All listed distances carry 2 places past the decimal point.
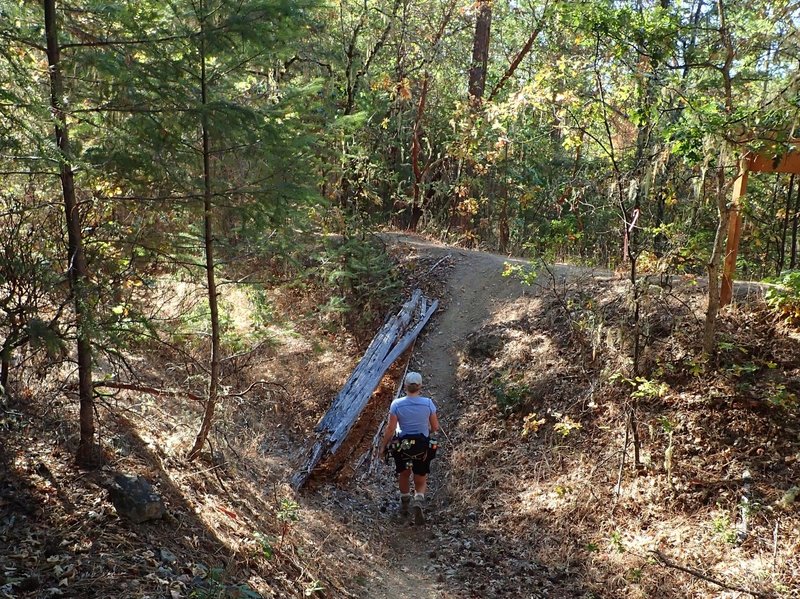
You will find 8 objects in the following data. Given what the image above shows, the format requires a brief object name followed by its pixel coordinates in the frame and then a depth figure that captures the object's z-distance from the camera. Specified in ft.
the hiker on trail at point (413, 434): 27.12
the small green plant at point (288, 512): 20.41
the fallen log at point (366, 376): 30.07
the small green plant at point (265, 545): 18.89
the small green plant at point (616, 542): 23.26
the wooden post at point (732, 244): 27.86
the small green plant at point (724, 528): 21.83
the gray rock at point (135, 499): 16.55
